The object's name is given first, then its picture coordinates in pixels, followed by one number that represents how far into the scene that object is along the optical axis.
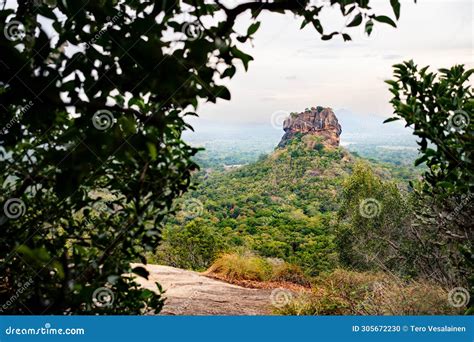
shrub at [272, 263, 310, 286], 5.43
